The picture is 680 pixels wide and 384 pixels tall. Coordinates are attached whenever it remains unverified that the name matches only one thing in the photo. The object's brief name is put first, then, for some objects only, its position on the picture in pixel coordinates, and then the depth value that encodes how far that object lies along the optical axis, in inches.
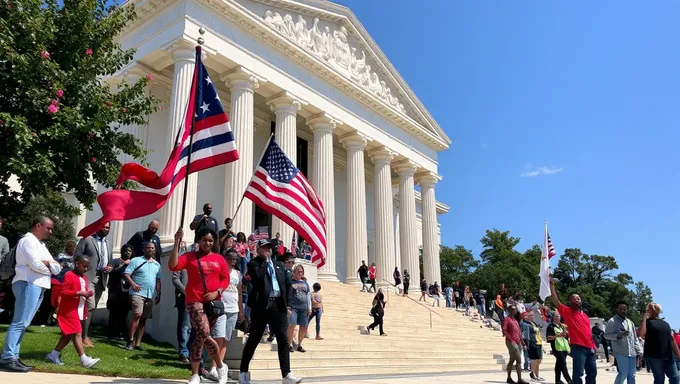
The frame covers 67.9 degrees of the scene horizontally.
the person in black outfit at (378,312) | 622.8
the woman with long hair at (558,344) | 444.8
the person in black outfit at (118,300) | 420.5
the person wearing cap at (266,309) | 271.0
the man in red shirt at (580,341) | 328.2
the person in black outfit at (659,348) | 329.1
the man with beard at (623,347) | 345.7
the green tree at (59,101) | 406.0
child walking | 300.4
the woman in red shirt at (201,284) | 246.8
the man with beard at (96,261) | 391.2
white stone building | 834.8
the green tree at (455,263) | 2461.9
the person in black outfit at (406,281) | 1144.8
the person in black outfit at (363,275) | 1005.8
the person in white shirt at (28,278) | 270.4
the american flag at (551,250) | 575.0
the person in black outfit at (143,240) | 436.1
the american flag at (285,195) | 350.0
